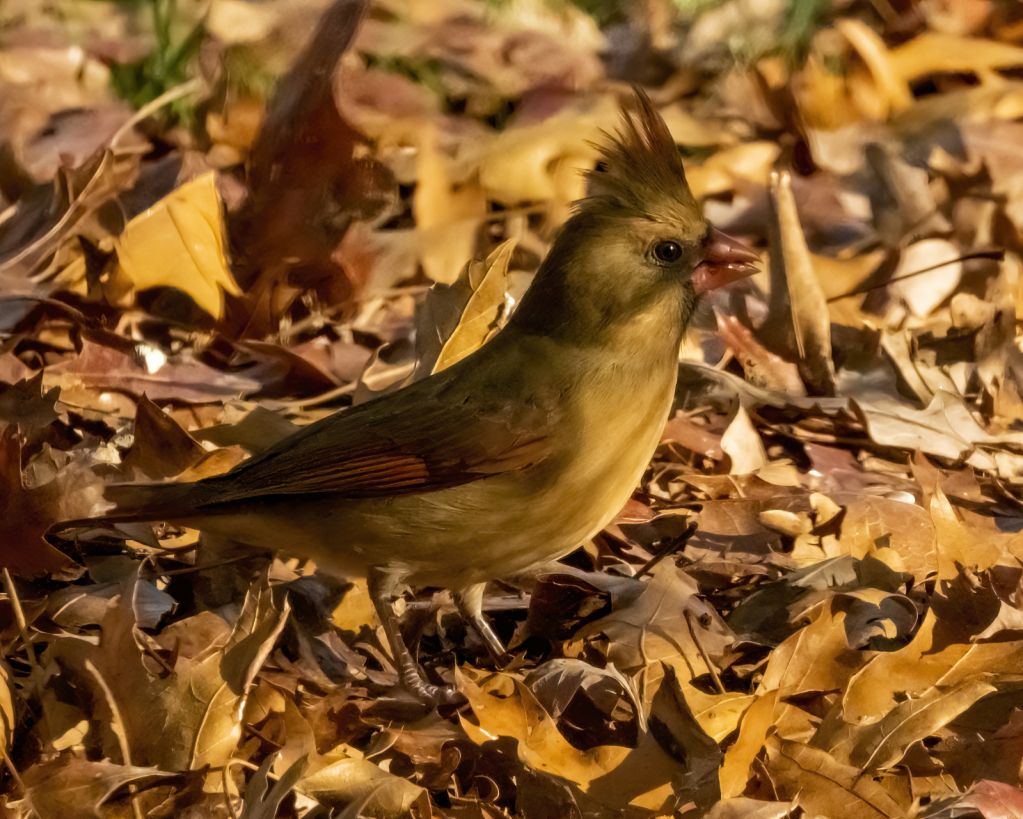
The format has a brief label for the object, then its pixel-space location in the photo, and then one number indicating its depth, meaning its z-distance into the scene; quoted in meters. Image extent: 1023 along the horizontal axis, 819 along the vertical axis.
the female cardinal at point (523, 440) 5.06
